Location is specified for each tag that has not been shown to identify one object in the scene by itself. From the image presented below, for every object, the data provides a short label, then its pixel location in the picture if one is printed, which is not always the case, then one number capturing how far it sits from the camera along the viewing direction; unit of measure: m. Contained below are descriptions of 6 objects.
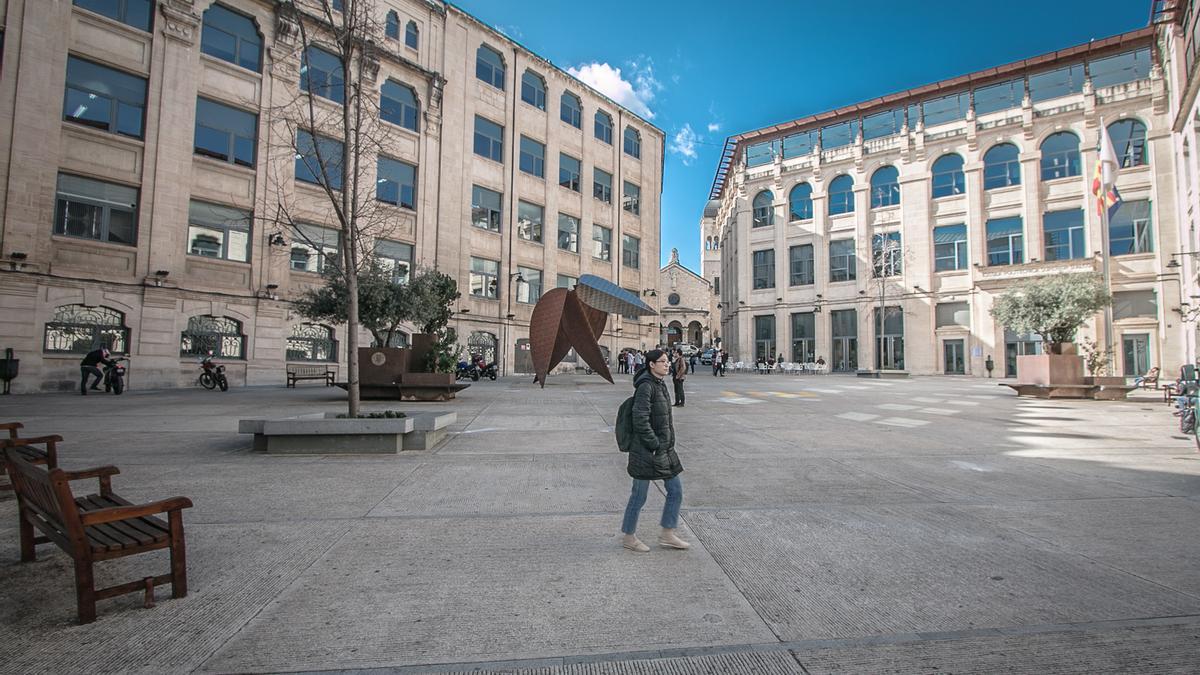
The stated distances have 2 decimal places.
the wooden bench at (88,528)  2.75
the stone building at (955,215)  33.72
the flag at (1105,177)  23.36
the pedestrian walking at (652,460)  4.04
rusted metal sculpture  11.73
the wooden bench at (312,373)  20.48
